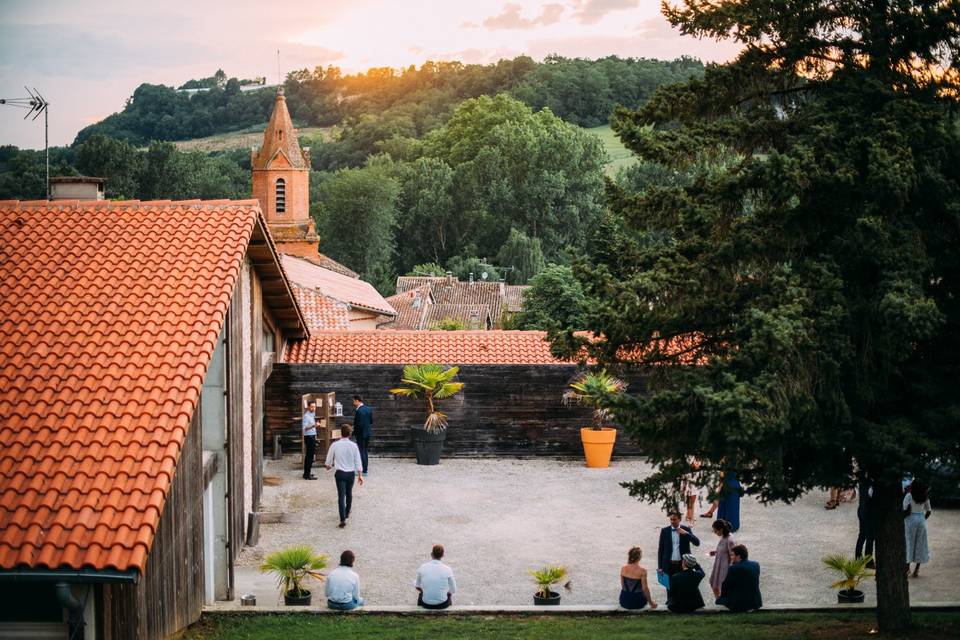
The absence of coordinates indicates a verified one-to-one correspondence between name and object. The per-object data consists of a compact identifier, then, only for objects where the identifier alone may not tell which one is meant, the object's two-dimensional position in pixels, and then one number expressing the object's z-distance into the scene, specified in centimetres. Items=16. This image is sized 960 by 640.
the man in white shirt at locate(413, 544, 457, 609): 1355
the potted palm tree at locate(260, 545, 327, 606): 1381
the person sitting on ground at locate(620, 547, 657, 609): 1370
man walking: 1836
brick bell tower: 7238
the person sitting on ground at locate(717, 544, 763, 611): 1347
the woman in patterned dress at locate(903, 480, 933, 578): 1505
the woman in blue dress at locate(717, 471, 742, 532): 1771
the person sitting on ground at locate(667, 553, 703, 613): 1351
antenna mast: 1922
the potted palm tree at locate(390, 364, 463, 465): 2367
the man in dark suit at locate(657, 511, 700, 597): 1408
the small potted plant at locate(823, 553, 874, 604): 1396
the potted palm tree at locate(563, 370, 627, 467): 2353
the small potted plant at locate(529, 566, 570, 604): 1397
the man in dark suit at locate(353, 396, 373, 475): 2180
